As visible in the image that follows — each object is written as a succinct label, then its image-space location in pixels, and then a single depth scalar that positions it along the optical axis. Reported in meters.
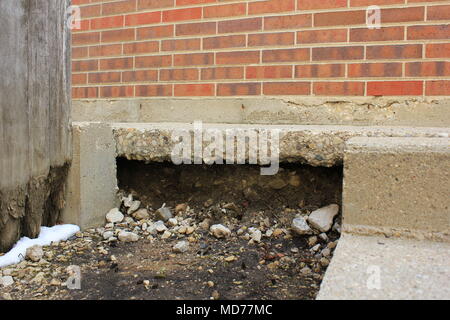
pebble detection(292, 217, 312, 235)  1.60
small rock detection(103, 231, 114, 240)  1.71
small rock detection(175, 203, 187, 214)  1.91
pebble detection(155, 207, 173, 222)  1.85
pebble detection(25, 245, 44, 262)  1.48
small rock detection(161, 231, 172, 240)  1.72
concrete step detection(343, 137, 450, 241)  1.21
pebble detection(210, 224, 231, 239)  1.67
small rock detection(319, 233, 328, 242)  1.56
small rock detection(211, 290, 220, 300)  1.22
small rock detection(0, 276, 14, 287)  1.32
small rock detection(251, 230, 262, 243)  1.62
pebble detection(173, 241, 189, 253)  1.58
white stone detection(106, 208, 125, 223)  1.86
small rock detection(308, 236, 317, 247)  1.56
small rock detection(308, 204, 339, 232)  1.59
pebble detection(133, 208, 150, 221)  1.89
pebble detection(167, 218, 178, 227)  1.81
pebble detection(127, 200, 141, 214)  1.92
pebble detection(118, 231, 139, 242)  1.69
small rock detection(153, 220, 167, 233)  1.77
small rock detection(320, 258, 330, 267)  1.43
